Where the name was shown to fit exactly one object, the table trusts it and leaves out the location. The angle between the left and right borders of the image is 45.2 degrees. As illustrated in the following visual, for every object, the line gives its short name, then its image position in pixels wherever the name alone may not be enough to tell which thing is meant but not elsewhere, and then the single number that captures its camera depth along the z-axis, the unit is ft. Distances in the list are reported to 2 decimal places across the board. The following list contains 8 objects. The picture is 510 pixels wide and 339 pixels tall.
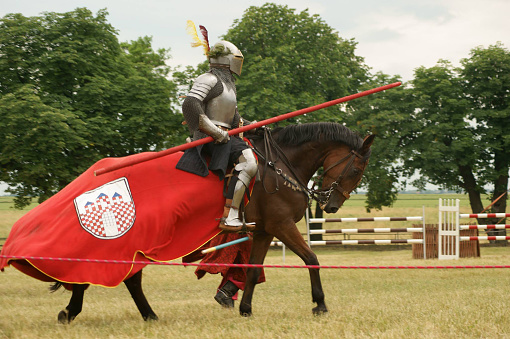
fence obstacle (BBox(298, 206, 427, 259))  55.83
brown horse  22.94
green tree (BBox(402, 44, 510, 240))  93.50
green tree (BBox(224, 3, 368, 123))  85.76
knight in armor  21.27
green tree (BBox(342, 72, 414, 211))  94.48
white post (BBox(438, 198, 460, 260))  54.44
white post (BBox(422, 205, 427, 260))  55.88
